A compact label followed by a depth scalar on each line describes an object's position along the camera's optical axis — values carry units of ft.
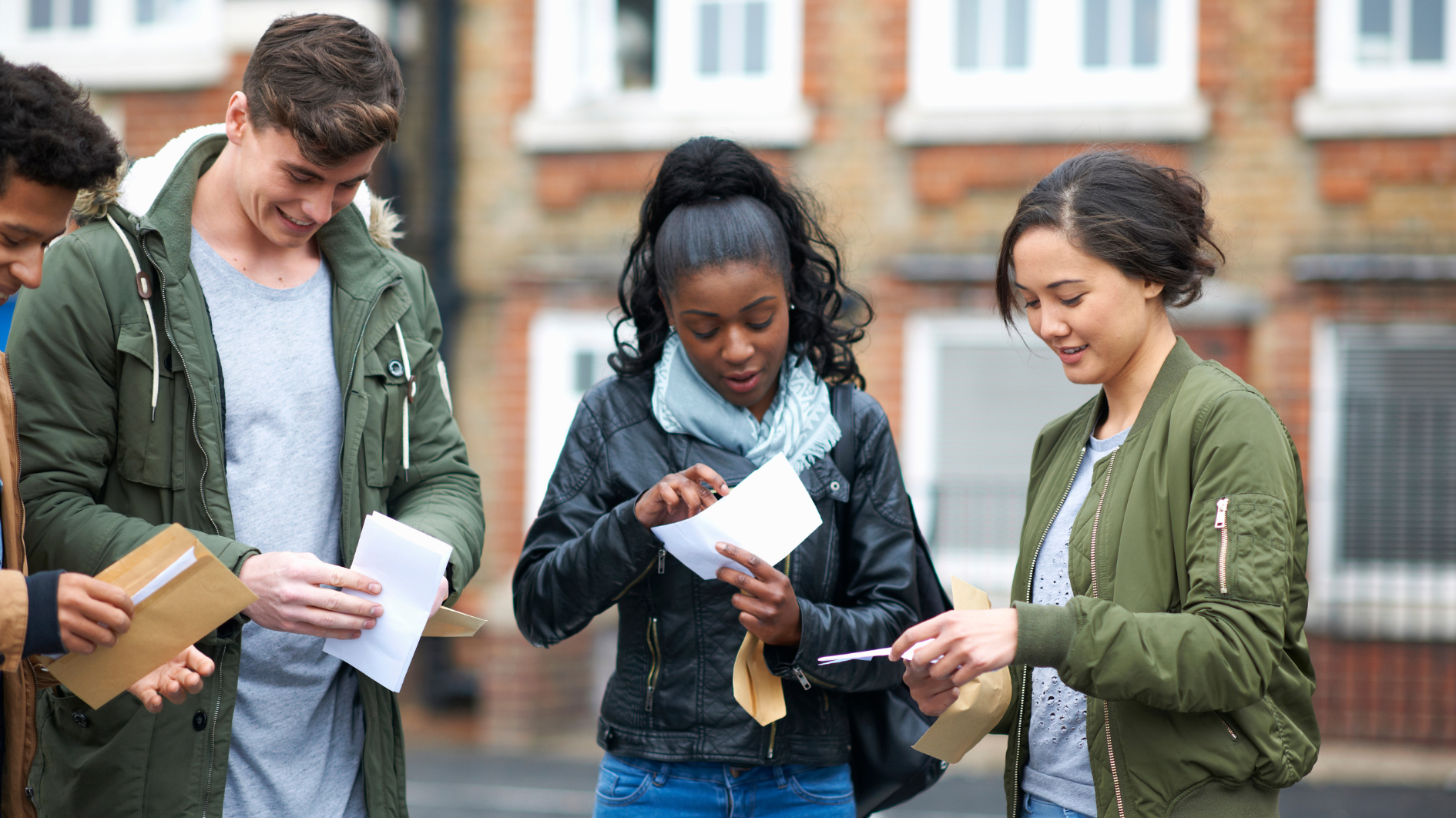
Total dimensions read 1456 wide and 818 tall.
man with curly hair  19.32
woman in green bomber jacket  19.53
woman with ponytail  20.64
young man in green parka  20.00
